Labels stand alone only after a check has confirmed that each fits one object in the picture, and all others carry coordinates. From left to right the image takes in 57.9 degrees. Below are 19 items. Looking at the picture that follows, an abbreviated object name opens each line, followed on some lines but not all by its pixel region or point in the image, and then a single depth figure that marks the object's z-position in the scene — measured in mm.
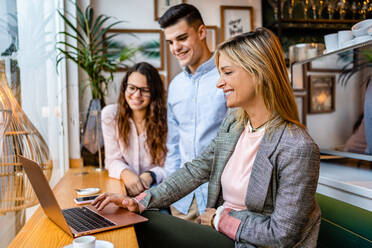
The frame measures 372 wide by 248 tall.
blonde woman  1146
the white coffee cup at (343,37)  1813
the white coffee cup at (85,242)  883
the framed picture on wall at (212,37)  3558
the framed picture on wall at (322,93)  2096
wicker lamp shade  1306
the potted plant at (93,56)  2590
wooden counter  1051
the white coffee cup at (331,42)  1924
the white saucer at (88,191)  1690
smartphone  1518
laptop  1080
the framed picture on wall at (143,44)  3383
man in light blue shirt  1974
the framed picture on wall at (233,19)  3588
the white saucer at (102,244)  953
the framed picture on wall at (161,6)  3424
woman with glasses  2340
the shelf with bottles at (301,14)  3516
